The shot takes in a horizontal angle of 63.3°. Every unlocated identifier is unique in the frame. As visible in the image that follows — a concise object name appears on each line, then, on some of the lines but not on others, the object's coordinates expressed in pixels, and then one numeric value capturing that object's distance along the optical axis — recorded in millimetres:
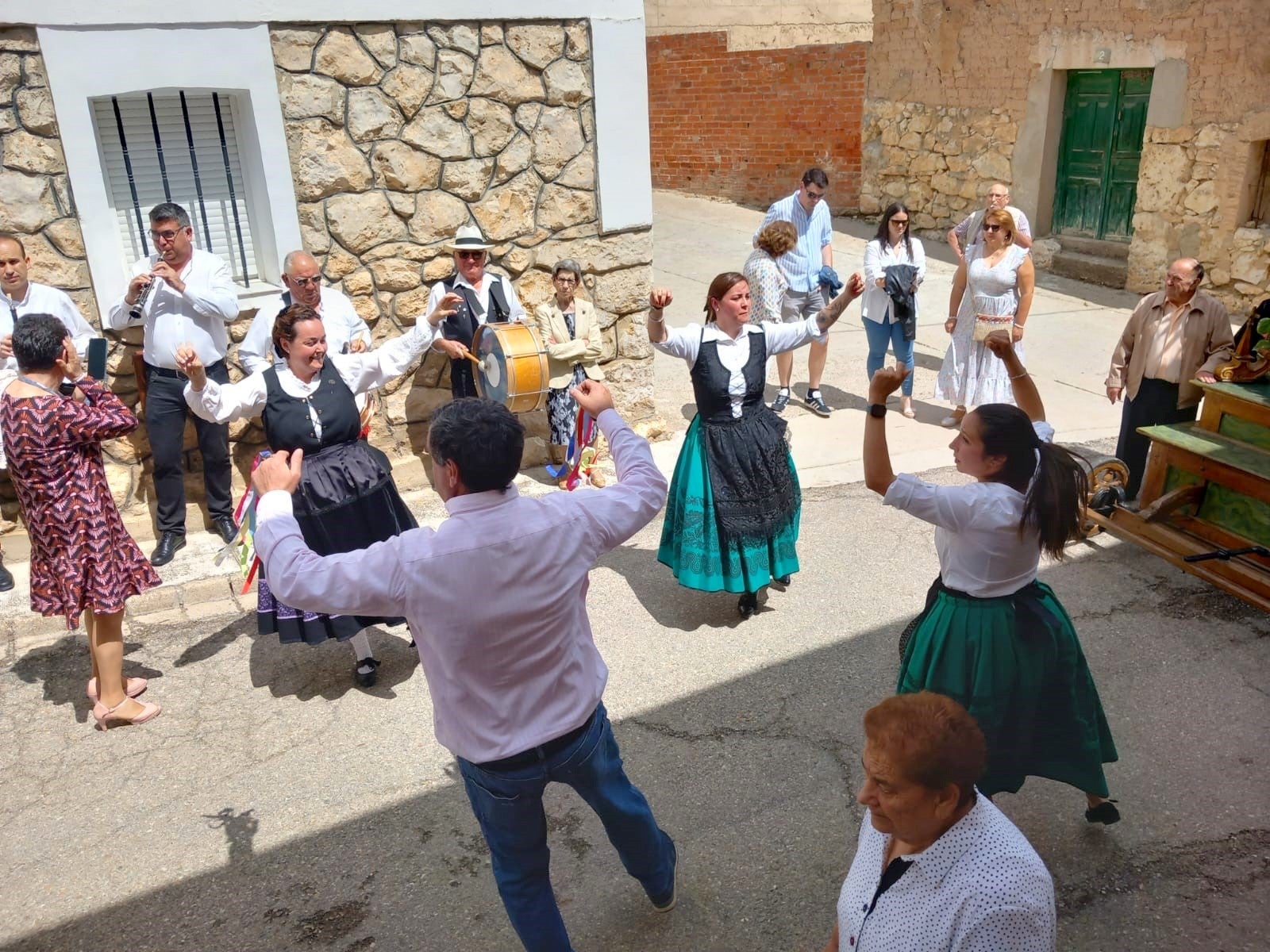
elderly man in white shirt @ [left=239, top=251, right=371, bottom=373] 5277
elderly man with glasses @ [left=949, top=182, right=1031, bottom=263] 6948
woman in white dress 6844
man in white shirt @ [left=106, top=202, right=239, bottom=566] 5359
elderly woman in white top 1873
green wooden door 10602
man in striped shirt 7828
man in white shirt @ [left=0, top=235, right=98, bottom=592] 5230
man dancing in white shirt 2424
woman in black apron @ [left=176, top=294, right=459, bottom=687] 4238
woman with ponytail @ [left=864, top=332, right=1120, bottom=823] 2924
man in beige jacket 5375
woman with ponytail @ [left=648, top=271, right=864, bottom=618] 4746
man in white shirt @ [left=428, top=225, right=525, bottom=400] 6188
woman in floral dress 3988
